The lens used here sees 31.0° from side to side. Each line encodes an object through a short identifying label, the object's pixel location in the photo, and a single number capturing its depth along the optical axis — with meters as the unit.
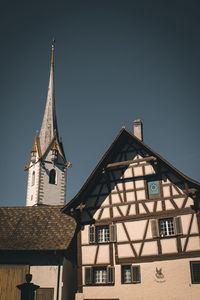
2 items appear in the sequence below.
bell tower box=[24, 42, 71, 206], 52.22
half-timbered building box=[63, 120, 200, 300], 18.55
